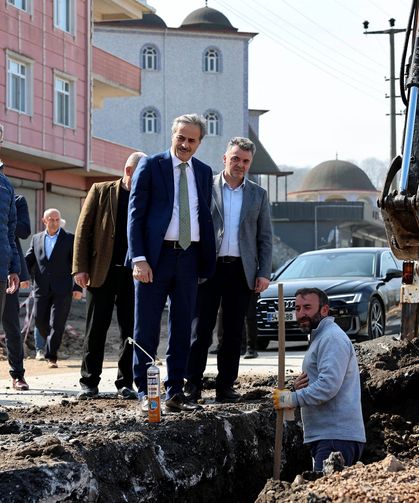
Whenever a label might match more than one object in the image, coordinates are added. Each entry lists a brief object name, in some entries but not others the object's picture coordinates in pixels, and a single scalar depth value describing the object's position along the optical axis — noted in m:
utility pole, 46.50
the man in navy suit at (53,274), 14.20
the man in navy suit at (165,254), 8.08
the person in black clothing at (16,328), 10.20
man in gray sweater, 6.64
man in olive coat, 9.23
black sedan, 16.17
